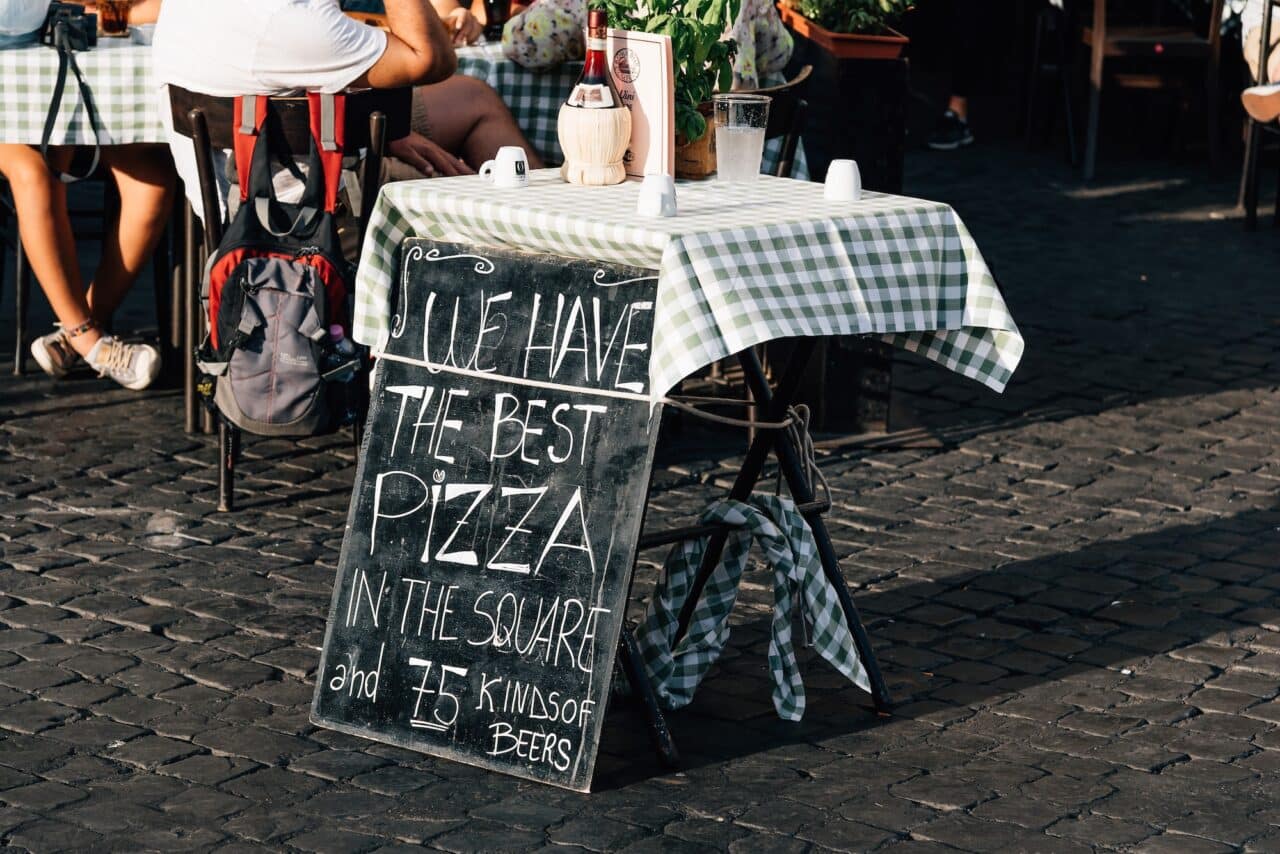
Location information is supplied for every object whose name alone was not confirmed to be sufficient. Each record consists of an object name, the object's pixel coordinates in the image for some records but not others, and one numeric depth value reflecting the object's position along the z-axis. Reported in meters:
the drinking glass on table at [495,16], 13.83
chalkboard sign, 7.52
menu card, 8.19
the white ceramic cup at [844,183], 7.97
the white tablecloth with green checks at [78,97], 11.78
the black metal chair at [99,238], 13.10
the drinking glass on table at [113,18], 12.58
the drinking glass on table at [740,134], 8.30
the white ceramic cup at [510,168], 8.04
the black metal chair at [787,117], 10.64
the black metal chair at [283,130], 10.29
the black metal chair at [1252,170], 19.67
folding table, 7.11
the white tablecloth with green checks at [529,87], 12.17
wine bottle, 8.07
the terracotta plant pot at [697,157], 8.66
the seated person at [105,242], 12.66
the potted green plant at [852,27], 12.08
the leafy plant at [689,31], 8.51
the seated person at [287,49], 10.47
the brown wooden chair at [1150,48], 21.54
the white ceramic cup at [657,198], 7.40
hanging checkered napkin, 8.21
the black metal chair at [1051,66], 22.96
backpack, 10.03
